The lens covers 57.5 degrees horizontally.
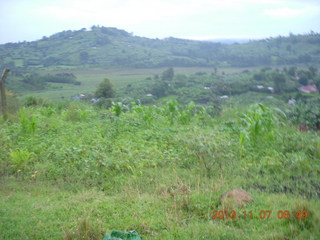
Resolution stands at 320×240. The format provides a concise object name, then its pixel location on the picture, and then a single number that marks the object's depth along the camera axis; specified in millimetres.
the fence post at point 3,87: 6604
